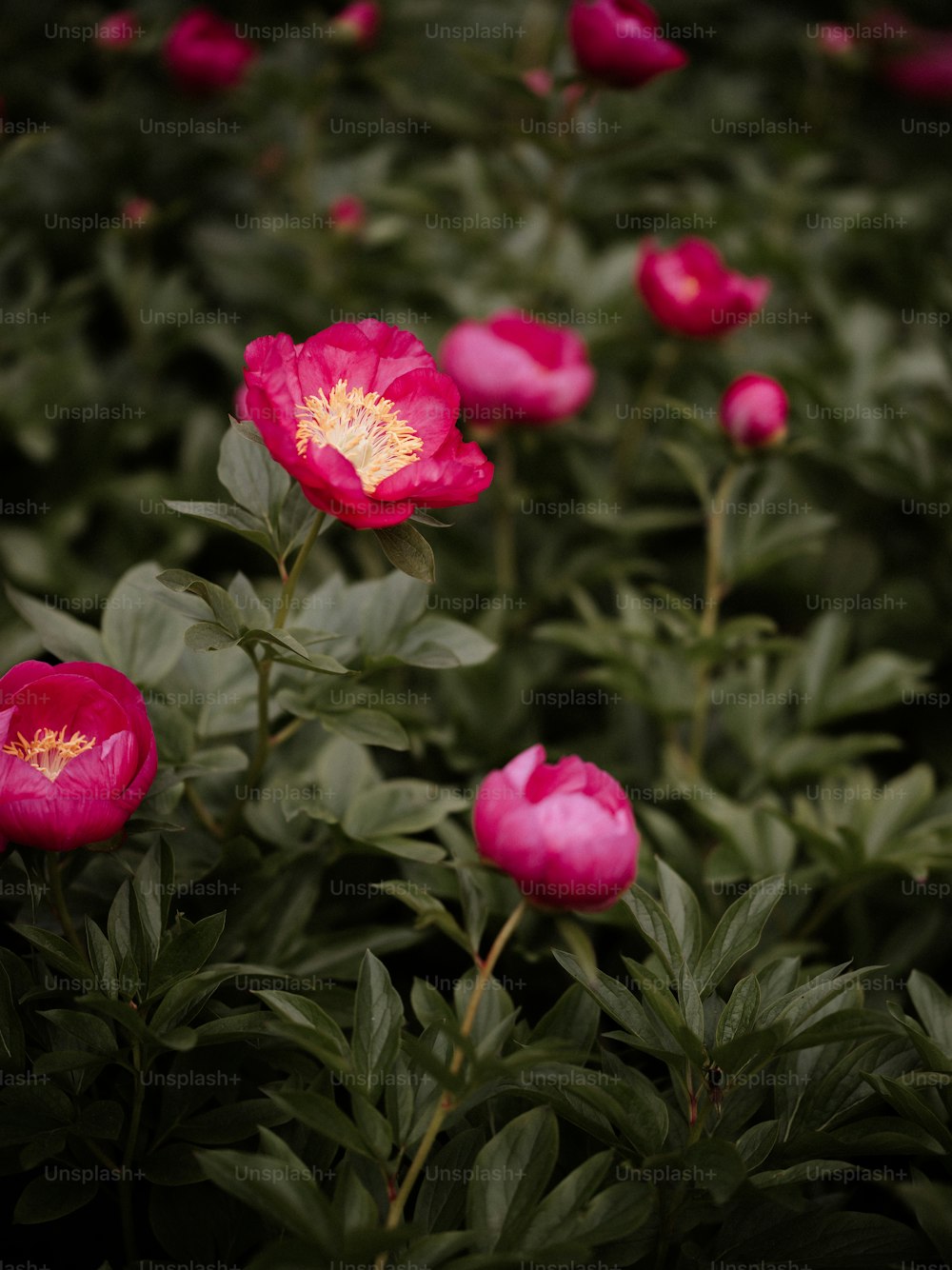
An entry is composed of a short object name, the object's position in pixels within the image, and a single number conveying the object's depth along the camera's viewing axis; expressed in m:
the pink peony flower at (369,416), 1.68
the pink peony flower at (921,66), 2.65
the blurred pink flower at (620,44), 2.00
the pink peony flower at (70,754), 1.68
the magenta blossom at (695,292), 2.05
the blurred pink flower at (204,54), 2.25
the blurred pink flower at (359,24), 2.22
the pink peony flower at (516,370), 2.00
